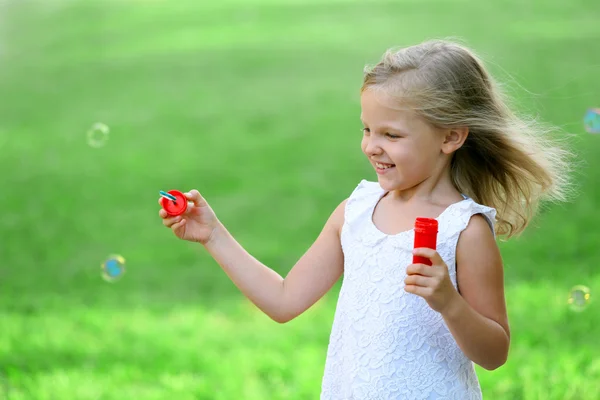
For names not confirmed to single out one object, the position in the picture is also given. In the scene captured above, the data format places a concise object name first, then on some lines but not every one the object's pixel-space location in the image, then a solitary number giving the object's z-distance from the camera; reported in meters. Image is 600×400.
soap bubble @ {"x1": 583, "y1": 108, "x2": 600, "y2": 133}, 6.71
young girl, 4.15
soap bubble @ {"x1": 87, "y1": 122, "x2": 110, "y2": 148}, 8.79
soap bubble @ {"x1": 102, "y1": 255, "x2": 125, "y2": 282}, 7.57
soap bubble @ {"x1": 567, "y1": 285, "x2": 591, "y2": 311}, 6.29
